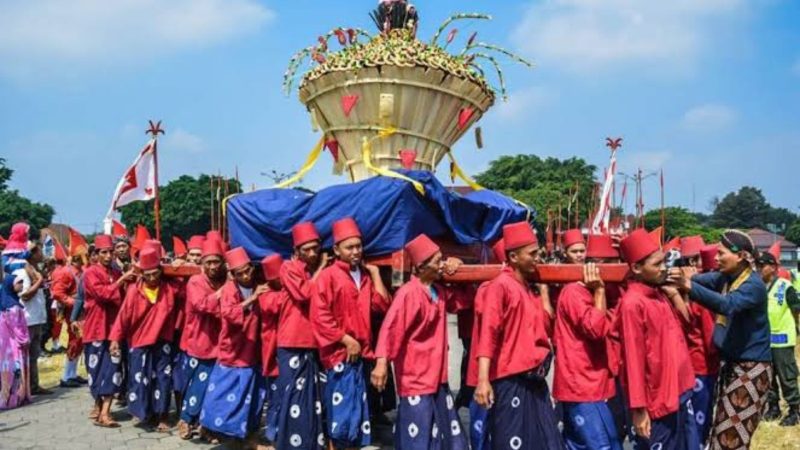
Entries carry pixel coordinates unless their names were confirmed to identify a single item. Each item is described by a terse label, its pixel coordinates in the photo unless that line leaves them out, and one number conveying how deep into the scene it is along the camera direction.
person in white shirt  7.89
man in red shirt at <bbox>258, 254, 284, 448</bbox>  5.36
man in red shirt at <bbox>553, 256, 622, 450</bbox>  3.98
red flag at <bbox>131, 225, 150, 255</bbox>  7.27
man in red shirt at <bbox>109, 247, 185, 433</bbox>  6.47
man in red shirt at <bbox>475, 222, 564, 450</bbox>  4.01
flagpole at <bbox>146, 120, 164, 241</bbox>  7.12
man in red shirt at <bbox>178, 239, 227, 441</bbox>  5.88
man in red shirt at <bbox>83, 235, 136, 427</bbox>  6.66
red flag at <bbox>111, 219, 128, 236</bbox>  7.41
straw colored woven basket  6.01
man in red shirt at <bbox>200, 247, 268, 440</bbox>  5.57
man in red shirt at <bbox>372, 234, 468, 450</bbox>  4.14
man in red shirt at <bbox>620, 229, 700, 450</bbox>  3.80
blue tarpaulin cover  5.30
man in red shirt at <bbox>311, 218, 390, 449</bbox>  4.82
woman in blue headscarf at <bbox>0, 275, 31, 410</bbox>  7.55
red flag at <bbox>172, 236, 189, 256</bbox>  7.69
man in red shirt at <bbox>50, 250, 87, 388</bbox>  8.63
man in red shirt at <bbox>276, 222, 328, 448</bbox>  4.99
